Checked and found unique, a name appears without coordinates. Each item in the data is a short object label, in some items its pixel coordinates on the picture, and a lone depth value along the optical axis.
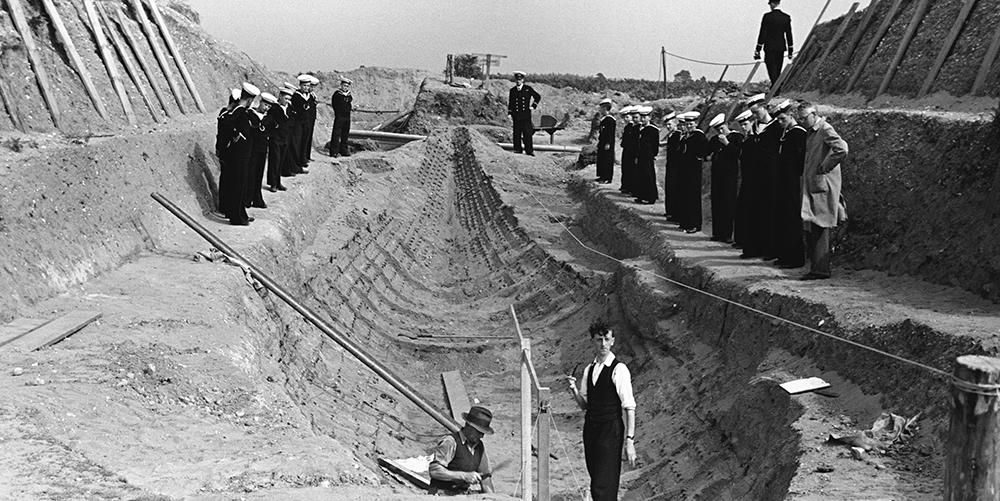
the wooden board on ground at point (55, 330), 7.96
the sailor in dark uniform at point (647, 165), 16.34
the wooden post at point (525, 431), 6.40
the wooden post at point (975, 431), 4.06
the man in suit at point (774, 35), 16.45
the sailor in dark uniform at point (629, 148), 17.58
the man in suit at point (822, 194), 9.77
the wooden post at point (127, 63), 15.98
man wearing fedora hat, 6.81
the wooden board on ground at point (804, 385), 7.60
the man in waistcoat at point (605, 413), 6.60
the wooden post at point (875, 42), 14.98
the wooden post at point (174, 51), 18.56
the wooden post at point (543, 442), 6.35
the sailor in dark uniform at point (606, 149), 19.33
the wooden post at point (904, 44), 13.95
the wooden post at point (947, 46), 12.84
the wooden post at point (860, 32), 15.66
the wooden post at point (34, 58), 12.86
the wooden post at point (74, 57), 14.10
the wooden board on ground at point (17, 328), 8.02
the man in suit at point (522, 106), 24.05
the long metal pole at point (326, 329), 9.77
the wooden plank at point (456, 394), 11.55
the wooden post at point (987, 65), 11.88
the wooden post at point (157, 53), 17.66
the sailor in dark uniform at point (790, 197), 10.61
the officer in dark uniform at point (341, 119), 22.11
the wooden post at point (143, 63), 16.70
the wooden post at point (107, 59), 15.21
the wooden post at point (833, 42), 16.48
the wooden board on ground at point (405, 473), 8.03
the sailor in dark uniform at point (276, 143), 16.58
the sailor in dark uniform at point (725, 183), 13.20
